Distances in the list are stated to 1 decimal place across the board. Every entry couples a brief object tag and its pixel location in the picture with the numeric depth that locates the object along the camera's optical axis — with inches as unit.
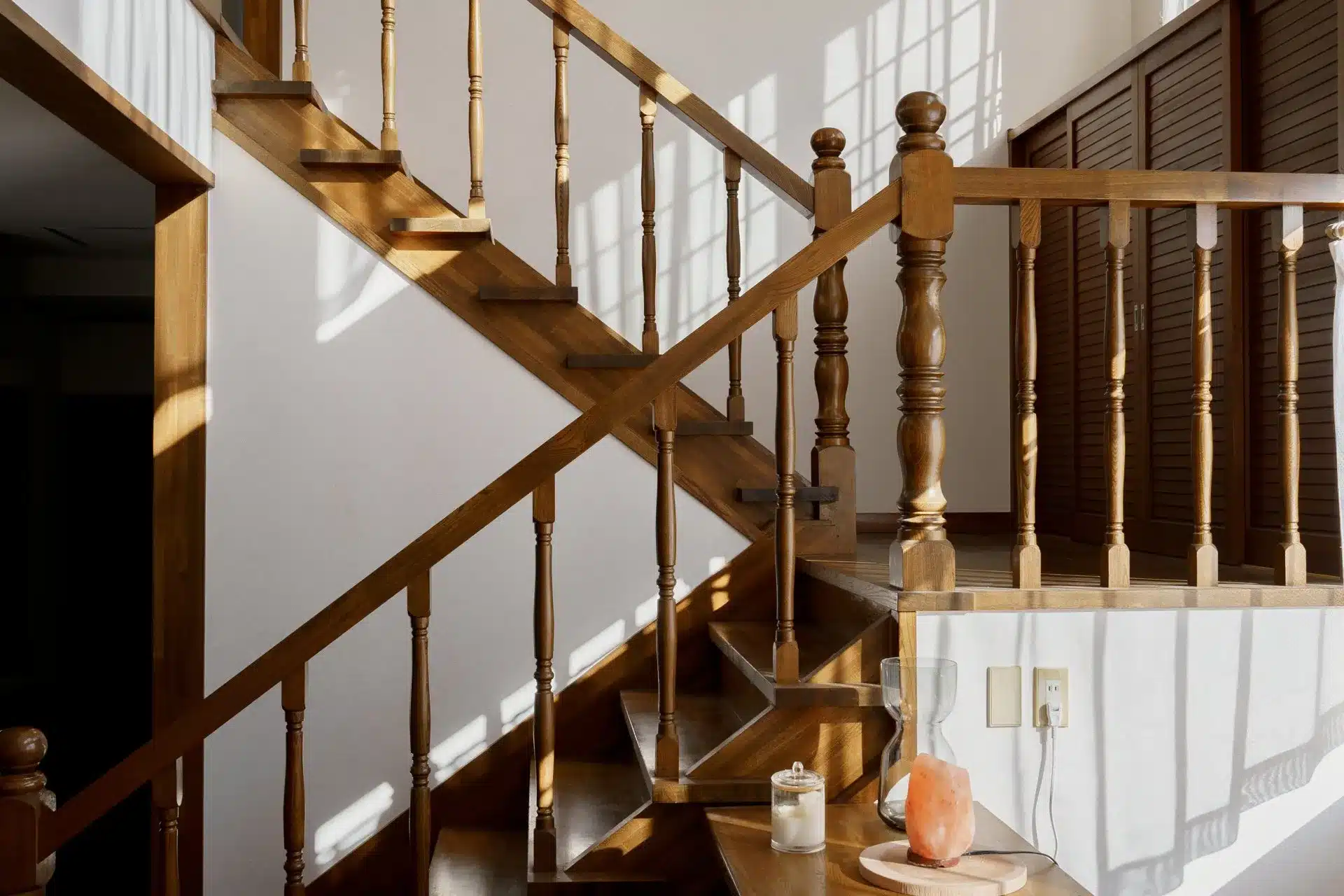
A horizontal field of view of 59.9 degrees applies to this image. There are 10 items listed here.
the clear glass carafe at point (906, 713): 75.4
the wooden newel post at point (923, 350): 83.6
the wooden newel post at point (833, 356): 108.7
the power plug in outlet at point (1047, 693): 85.4
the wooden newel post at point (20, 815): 72.5
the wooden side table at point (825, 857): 67.8
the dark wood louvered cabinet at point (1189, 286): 109.2
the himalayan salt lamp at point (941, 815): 68.4
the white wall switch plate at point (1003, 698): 85.1
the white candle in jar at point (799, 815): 73.5
